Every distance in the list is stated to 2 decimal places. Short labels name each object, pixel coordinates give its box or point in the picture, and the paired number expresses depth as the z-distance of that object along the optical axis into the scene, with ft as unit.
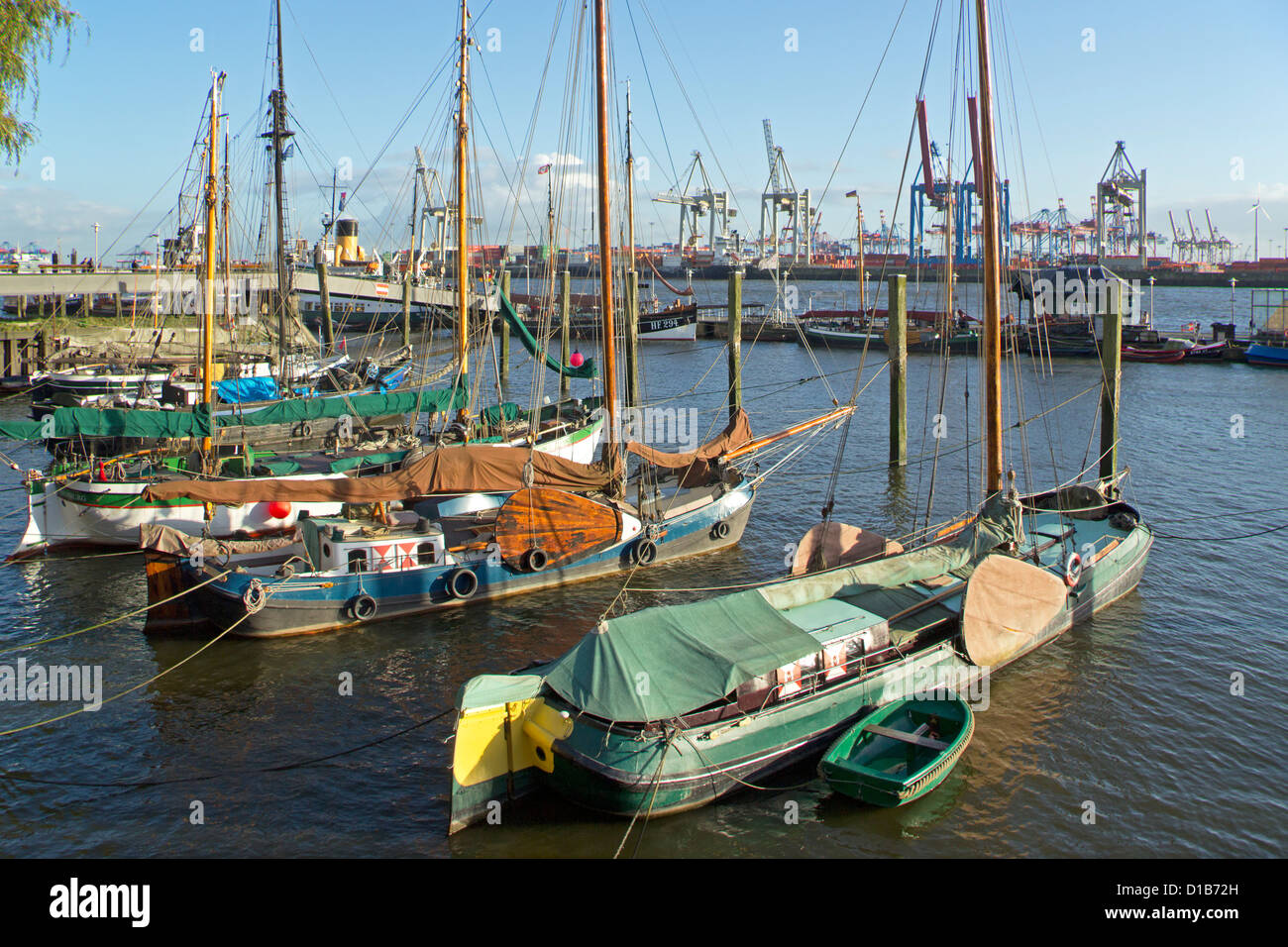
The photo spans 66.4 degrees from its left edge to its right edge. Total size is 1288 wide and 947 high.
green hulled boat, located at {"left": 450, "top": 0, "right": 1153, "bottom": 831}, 53.62
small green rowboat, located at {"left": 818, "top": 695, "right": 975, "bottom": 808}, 54.03
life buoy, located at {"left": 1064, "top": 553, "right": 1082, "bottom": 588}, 77.00
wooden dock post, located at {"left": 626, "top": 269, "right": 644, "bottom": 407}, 124.57
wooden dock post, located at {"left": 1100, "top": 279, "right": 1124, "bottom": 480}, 109.40
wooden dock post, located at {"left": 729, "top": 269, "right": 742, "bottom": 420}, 139.85
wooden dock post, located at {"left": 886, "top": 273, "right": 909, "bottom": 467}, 129.49
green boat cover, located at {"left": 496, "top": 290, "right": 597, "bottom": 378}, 122.72
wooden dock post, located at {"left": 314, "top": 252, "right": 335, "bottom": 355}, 225.35
